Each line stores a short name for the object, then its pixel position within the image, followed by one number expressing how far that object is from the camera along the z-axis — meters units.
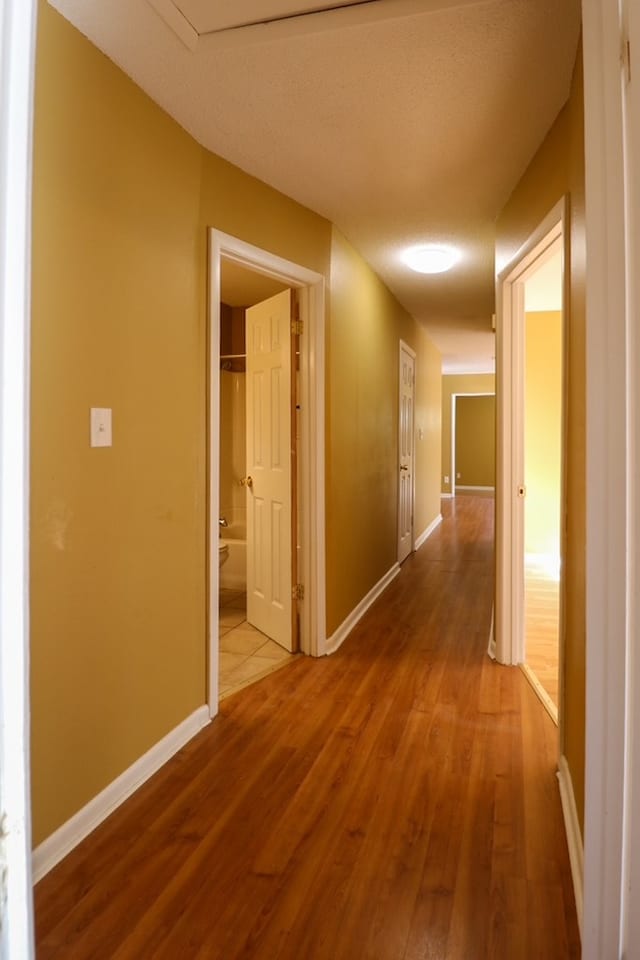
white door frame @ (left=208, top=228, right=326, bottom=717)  3.12
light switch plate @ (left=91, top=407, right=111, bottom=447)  1.77
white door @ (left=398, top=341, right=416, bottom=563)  5.43
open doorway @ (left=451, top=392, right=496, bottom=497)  11.29
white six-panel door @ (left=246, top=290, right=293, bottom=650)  3.25
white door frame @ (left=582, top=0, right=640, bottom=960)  0.73
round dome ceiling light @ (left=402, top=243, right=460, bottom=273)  3.66
